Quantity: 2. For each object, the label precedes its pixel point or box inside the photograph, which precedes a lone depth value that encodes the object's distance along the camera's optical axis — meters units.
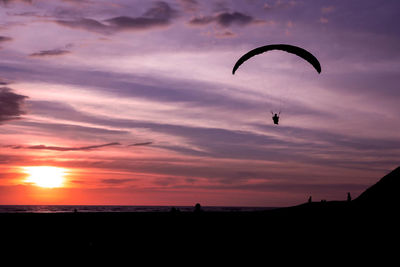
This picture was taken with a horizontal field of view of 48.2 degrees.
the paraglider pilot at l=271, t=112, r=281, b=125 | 35.20
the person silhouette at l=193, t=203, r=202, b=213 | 32.78
